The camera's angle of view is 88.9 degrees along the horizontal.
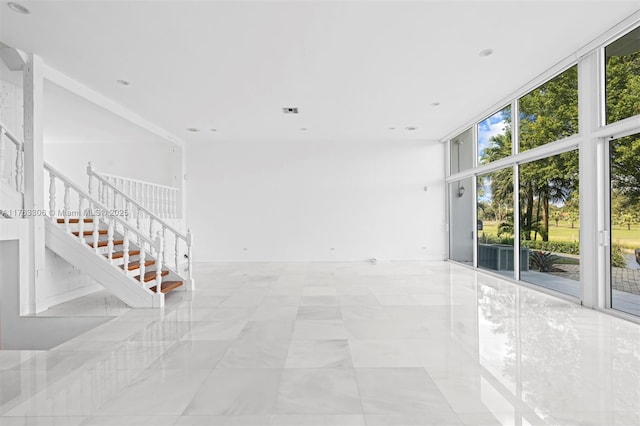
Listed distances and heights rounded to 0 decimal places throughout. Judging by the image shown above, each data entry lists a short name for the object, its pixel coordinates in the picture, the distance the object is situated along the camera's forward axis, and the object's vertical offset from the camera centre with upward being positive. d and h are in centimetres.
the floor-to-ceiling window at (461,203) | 765 +31
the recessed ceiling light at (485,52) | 414 +210
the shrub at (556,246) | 456 -47
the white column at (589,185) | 407 +38
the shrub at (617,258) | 386 -51
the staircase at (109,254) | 443 -55
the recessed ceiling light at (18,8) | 325 +212
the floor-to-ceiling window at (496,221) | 602 -11
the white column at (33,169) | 425 +63
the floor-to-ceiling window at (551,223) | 462 -12
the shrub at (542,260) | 514 -73
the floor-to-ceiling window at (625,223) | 371 -10
